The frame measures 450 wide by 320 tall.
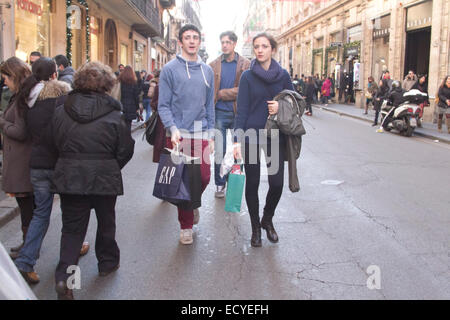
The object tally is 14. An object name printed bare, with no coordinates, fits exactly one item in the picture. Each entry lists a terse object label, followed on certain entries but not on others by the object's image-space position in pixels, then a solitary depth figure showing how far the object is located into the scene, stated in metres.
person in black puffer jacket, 3.42
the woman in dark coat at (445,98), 14.17
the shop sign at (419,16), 19.40
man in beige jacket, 6.19
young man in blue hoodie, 4.48
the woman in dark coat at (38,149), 3.72
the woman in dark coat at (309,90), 23.00
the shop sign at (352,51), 27.61
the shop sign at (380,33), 23.58
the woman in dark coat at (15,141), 3.86
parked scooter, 14.22
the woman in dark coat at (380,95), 17.39
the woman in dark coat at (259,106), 4.45
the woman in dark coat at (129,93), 11.30
